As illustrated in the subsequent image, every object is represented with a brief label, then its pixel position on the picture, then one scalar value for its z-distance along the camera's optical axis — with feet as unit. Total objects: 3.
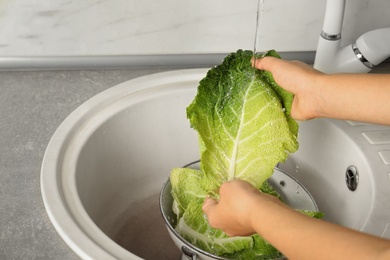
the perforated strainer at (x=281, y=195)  3.26
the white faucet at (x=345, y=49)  3.68
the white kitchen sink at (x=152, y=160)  3.45
